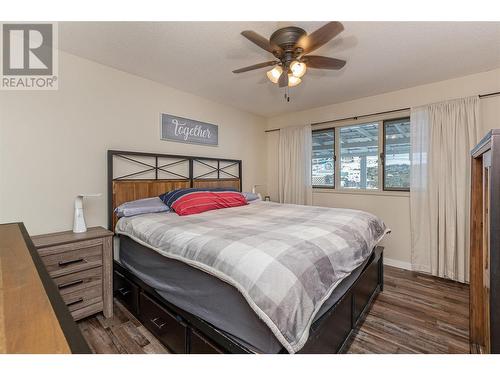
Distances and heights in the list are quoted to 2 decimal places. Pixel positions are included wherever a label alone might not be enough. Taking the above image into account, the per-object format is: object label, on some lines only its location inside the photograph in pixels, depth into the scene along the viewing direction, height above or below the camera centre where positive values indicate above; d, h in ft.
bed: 3.61 -2.03
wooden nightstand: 5.73 -2.05
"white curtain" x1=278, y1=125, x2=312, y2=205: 12.98 +1.34
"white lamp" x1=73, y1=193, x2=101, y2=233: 6.77 -0.88
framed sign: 9.77 +2.63
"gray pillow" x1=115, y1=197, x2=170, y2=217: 7.48 -0.64
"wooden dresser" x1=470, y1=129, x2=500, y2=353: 2.87 -0.91
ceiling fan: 5.09 +3.33
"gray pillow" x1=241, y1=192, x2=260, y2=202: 11.10 -0.42
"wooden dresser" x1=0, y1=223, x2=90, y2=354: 1.72 -1.13
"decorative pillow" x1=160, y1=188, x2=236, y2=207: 8.23 -0.25
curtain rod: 8.42 +3.50
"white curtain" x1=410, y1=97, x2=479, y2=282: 8.84 +0.14
